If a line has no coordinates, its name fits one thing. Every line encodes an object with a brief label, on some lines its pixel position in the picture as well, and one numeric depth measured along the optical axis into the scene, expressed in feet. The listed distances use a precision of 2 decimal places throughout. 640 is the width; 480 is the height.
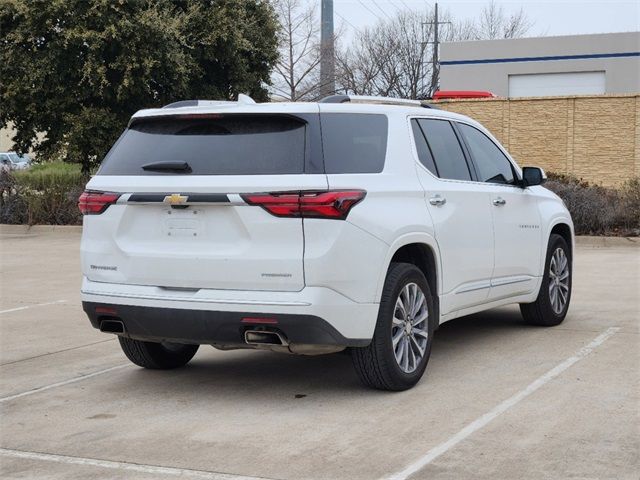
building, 143.23
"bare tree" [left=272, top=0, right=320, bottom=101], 176.14
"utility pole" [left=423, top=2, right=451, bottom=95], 196.34
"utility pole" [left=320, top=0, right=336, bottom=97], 171.73
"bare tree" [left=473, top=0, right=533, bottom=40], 235.20
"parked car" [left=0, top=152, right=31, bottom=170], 178.81
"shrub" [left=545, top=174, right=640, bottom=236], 60.23
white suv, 19.42
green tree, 78.89
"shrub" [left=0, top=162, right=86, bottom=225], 74.38
